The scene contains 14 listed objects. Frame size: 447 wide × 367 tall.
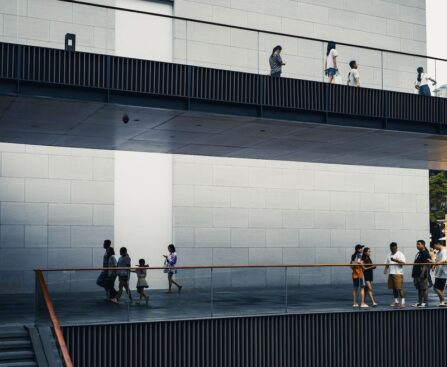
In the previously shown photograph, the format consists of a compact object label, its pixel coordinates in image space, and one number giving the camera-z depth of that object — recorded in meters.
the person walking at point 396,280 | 17.31
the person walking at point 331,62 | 18.72
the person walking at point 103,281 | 13.52
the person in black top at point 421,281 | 17.48
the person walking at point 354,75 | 18.78
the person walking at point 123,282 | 13.62
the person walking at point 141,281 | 13.82
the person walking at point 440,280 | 17.97
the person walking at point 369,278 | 16.78
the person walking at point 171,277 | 14.00
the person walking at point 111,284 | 13.60
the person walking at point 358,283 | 16.86
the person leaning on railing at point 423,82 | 19.86
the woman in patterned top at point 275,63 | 17.77
